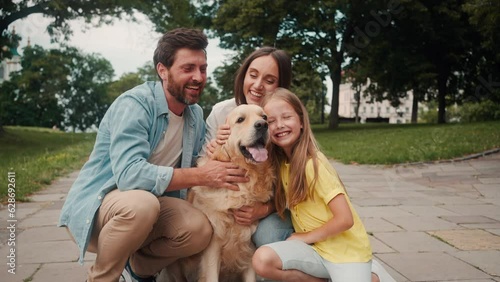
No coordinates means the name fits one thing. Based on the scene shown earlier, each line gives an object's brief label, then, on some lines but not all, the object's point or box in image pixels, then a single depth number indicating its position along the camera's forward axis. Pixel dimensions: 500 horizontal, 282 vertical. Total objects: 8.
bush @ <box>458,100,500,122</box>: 28.34
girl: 2.85
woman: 3.77
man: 2.82
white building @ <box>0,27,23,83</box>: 44.22
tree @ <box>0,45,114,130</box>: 45.78
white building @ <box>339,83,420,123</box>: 98.31
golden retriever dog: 3.06
